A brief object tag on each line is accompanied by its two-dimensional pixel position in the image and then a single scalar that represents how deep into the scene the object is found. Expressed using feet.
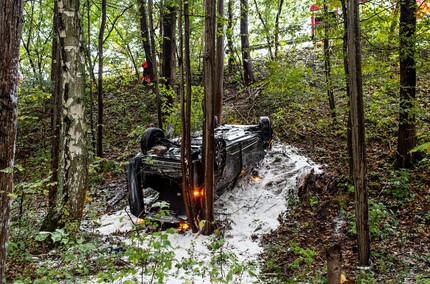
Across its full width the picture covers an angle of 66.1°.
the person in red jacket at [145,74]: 57.88
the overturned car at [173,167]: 22.63
